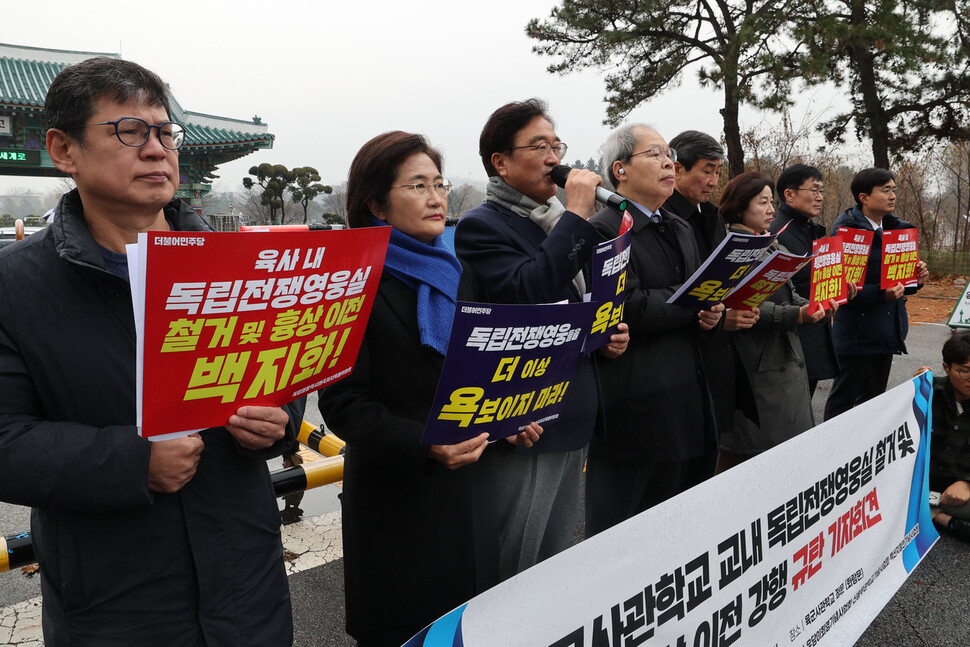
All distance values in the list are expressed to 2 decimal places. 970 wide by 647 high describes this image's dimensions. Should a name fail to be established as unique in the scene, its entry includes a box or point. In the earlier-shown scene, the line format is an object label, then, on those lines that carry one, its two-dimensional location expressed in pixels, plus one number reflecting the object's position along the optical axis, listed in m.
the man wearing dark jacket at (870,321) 3.97
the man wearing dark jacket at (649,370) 2.46
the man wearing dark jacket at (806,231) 3.59
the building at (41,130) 20.86
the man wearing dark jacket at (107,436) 1.19
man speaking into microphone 2.00
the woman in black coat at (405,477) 1.72
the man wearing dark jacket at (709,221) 2.89
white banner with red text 1.36
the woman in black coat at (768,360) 3.14
